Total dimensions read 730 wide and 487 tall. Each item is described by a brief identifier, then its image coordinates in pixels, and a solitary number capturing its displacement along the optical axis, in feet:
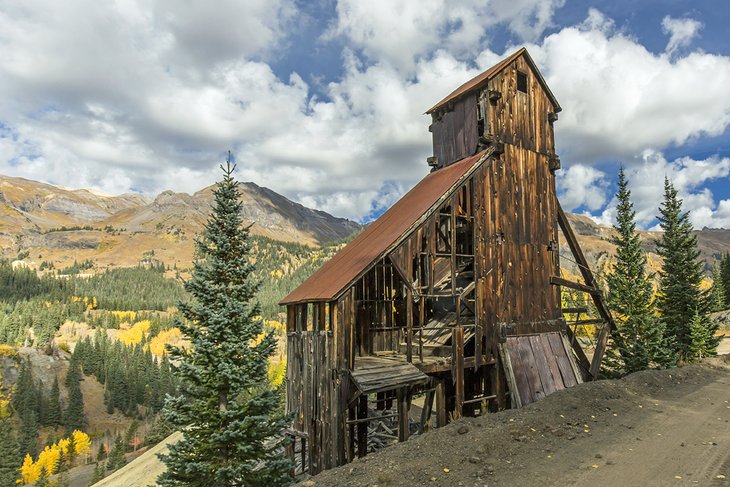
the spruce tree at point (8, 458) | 245.45
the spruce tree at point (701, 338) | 110.73
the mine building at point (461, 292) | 53.11
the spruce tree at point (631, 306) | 101.24
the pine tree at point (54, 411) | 421.26
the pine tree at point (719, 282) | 231.91
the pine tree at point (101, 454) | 360.87
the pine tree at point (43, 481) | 253.44
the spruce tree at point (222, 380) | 48.80
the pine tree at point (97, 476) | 281.33
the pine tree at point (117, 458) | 297.14
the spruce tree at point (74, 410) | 422.82
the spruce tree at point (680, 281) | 113.09
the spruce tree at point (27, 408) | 359.66
